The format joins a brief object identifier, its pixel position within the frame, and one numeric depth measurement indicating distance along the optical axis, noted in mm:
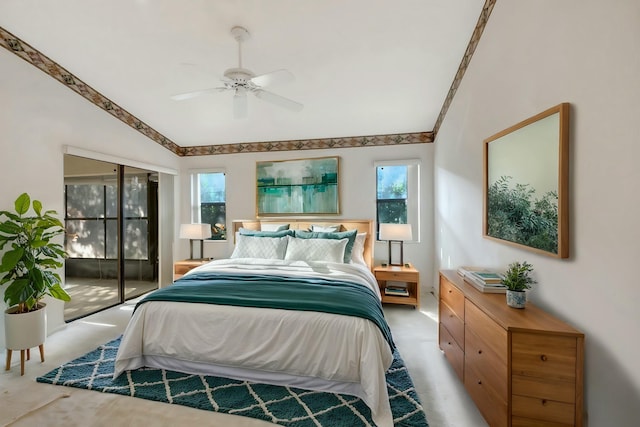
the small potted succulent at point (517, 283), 1688
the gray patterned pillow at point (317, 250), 3525
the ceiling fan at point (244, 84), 2297
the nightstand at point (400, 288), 3816
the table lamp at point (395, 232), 3957
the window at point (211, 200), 5148
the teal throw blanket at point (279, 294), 2111
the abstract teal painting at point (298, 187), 4625
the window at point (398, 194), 4465
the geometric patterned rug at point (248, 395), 1834
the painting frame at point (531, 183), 1505
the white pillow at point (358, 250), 3809
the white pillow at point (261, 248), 3760
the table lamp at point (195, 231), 4602
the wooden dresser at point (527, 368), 1349
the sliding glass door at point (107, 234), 3561
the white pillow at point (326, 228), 4109
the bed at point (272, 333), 1972
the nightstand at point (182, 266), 4463
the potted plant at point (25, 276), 2350
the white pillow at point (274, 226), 4352
